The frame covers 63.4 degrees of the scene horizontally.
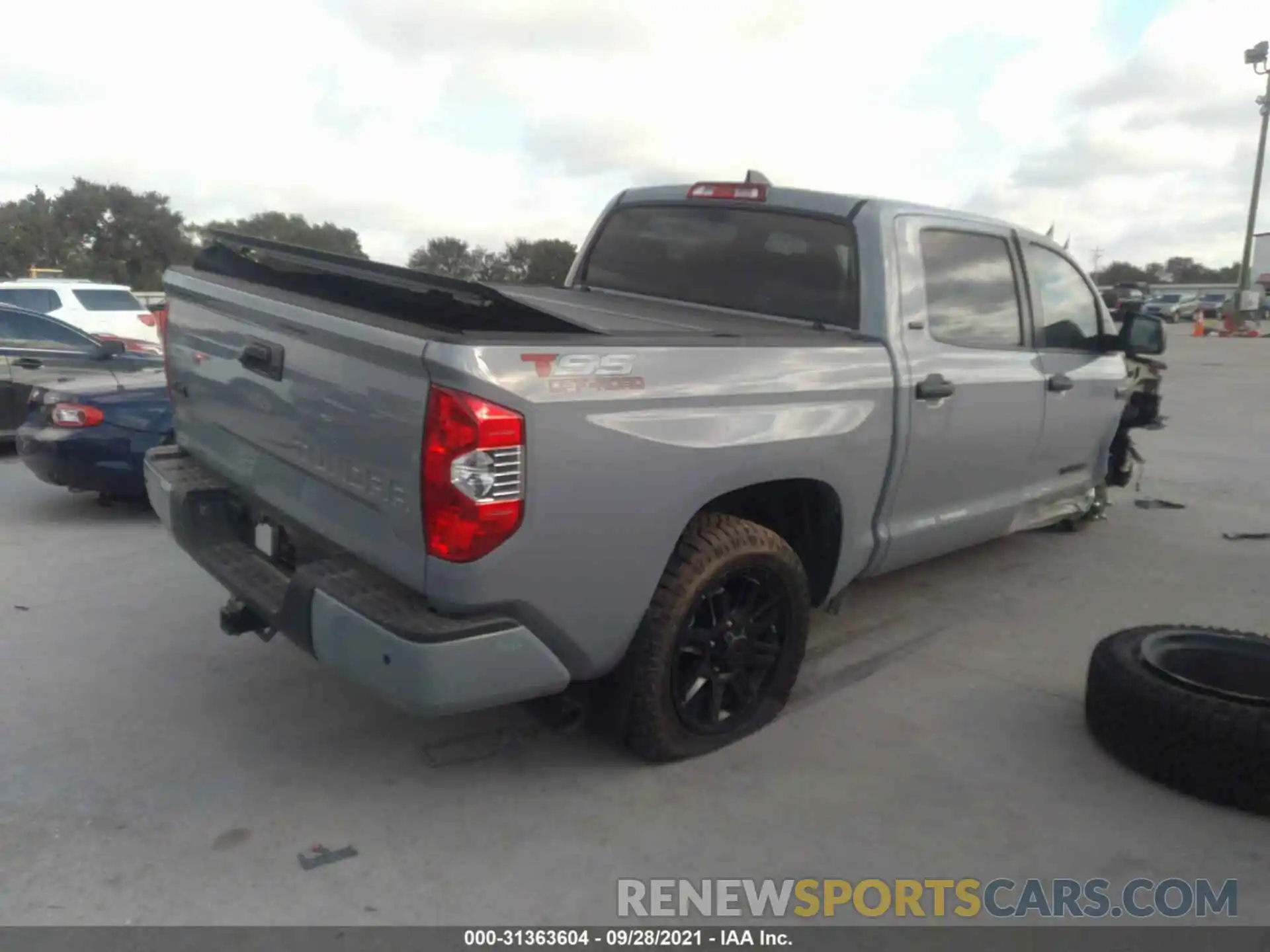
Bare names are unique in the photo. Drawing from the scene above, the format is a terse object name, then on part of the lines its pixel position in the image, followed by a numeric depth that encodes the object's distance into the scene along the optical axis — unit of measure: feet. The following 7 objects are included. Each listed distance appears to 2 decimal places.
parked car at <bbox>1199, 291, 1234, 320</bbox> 156.71
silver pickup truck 8.61
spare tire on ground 10.19
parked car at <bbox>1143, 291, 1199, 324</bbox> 155.12
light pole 117.39
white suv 53.47
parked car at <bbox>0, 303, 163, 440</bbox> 26.16
